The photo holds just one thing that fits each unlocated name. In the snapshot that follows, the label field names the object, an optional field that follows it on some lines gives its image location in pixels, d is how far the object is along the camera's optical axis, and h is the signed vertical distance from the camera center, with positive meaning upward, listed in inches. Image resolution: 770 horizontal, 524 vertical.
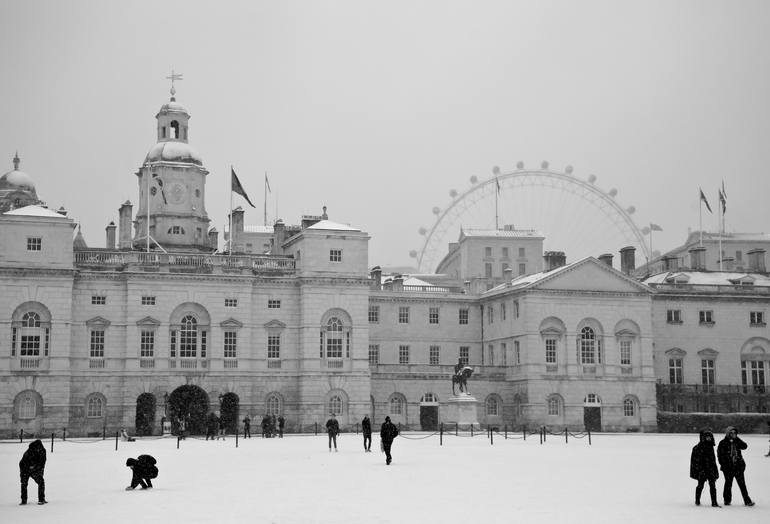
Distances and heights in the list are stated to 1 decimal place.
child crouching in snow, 1104.8 -57.4
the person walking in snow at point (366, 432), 1704.0 -35.2
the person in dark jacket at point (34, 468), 994.7 -48.5
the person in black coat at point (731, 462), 971.3 -47.6
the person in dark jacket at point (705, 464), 957.8 -48.5
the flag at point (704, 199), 3265.3 +572.2
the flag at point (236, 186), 2778.1 +528.0
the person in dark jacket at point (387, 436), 1406.3 -34.2
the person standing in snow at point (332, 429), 1769.2 -31.7
